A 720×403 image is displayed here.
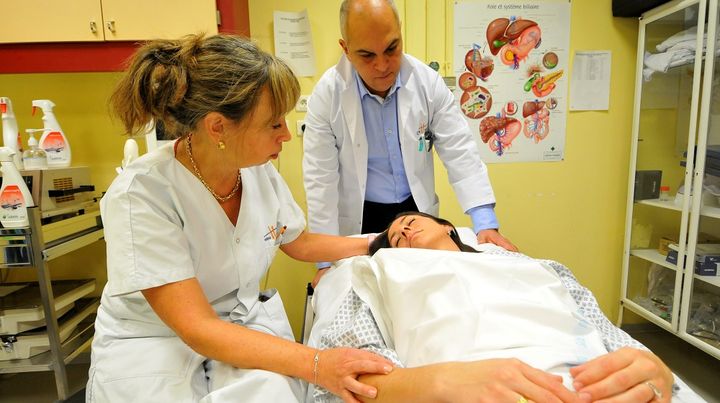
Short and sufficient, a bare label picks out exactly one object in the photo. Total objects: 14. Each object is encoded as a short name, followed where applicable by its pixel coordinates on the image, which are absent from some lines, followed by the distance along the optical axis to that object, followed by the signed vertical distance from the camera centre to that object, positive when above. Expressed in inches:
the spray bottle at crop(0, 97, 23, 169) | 68.2 +3.3
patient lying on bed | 26.0 -15.4
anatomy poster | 84.0 +13.9
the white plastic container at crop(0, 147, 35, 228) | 58.1 -7.4
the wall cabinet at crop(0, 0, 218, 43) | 66.1 +21.5
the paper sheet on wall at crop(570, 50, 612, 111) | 87.0 +12.4
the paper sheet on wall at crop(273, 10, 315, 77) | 80.7 +21.1
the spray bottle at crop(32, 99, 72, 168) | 70.7 +1.5
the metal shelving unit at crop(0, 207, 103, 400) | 58.3 -20.6
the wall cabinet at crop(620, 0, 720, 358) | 70.4 -8.0
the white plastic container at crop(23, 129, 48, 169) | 68.9 -1.3
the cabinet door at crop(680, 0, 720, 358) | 68.8 -17.2
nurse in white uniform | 29.9 -8.5
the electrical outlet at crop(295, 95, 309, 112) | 83.4 +8.2
